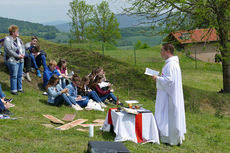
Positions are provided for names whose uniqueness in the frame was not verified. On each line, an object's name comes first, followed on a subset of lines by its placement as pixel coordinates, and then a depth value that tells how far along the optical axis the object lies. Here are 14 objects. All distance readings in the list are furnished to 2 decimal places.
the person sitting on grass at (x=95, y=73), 11.86
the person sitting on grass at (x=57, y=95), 10.19
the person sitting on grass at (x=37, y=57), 12.83
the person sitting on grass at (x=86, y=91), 10.93
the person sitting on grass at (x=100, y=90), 11.31
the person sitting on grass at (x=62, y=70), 11.88
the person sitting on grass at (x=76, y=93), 10.59
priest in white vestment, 7.05
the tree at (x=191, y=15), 14.01
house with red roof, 15.30
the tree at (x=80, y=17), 57.44
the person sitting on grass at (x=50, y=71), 11.96
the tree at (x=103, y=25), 58.44
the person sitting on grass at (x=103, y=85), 11.69
